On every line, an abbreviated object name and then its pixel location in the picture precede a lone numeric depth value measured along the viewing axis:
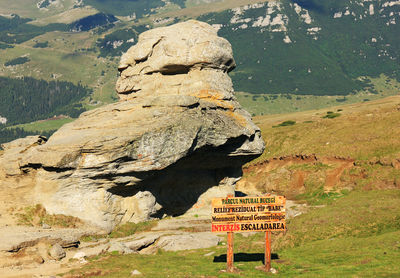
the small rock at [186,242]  36.44
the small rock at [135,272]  27.14
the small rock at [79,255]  32.06
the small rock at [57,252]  32.25
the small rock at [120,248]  34.28
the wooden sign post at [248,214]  27.81
